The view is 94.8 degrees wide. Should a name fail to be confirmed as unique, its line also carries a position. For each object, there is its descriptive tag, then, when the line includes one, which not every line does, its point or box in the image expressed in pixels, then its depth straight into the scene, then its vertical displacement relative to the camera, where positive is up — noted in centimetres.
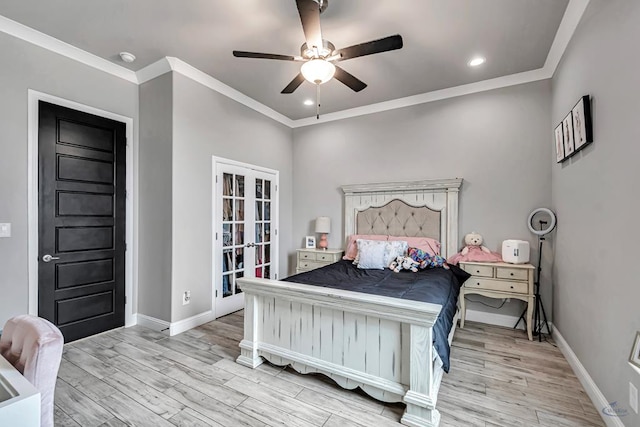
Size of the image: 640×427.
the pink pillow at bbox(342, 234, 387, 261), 405 -42
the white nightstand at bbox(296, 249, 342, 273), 430 -66
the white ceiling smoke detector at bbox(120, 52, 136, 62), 303 +164
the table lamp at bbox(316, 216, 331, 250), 454 -21
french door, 375 -21
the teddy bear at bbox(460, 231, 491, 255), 354 -34
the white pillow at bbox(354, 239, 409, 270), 343 -47
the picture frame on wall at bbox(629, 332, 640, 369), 143 -69
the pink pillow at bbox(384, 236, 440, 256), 366 -38
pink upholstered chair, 107 -54
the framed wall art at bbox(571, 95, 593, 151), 212 +68
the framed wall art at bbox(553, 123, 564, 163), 277 +67
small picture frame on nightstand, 471 -46
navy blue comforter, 213 -64
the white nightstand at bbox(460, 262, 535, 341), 305 -73
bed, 181 -91
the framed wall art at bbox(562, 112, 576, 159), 246 +68
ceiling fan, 206 +122
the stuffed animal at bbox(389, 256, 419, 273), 325 -57
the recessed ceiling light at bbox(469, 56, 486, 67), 306 +162
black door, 277 -7
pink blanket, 338 -50
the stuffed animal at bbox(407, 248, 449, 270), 333 -53
